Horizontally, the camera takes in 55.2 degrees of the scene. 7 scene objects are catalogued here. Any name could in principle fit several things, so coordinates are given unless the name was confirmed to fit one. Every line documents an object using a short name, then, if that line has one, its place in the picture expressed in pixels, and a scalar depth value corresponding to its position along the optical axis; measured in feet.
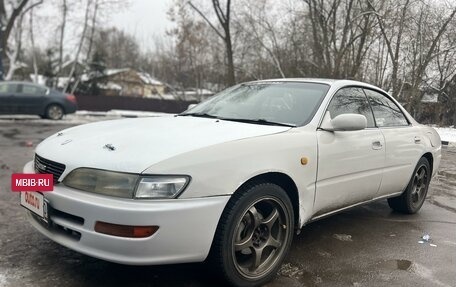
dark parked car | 51.60
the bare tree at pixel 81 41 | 88.10
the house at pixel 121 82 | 95.70
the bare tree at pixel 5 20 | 76.48
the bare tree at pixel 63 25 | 87.39
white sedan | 8.03
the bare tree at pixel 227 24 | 74.59
